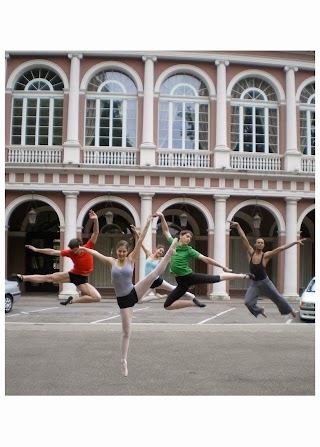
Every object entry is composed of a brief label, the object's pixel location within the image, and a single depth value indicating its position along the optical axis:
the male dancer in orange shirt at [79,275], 7.50
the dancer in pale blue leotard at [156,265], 7.71
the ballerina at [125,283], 7.41
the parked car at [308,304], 13.51
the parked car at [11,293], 15.95
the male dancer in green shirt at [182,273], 7.53
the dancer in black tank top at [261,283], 7.82
